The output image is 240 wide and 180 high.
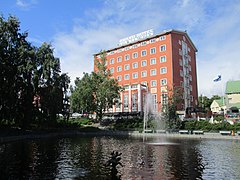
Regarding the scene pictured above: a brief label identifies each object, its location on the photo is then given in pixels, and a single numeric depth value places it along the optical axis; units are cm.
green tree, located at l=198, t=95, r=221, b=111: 8763
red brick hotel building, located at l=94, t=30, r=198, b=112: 5831
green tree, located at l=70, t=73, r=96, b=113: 4769
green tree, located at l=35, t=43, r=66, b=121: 3802
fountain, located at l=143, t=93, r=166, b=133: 4038
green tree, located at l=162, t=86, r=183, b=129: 3973
